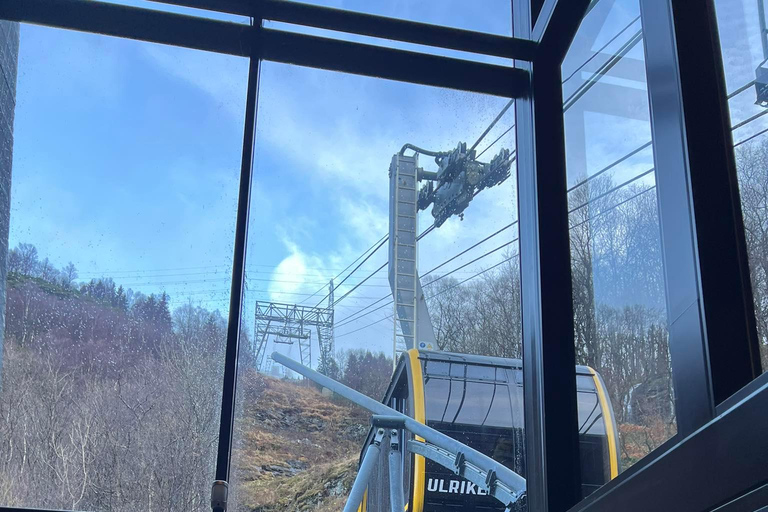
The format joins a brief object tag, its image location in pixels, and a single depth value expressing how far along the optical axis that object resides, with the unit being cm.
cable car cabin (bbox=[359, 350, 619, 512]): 324
